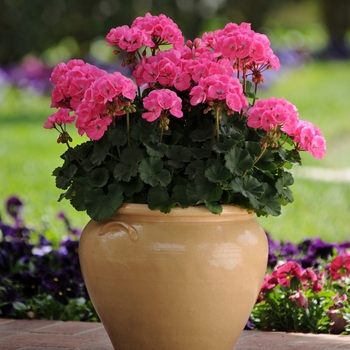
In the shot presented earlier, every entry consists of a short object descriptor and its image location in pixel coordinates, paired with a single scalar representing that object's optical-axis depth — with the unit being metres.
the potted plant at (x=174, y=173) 4.20
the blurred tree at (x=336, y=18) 44.75
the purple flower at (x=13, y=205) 7.71
